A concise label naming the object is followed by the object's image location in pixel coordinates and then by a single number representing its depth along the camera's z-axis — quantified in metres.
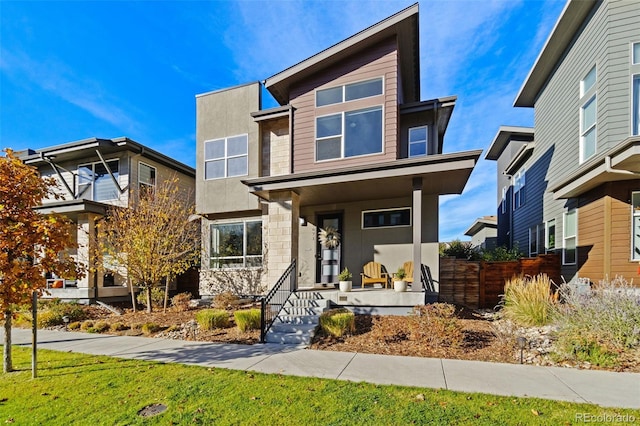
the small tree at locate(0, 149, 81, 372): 4.91
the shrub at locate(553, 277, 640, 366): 5.41
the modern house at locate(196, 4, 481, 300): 9.37
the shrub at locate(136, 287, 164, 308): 11.59
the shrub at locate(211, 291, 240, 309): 10.42
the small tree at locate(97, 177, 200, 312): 10.30
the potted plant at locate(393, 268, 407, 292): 8.26
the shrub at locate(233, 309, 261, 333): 7.79
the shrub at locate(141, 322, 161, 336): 8.20
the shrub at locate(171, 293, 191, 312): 10.66
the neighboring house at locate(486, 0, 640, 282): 7.73
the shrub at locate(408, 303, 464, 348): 6.25
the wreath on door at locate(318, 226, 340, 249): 10.78
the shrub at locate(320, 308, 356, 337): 7.00
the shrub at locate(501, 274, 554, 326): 7.05
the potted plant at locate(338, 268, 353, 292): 8.79
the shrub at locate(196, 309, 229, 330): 8.16
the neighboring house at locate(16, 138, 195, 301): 12.66
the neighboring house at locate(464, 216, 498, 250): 21.44
